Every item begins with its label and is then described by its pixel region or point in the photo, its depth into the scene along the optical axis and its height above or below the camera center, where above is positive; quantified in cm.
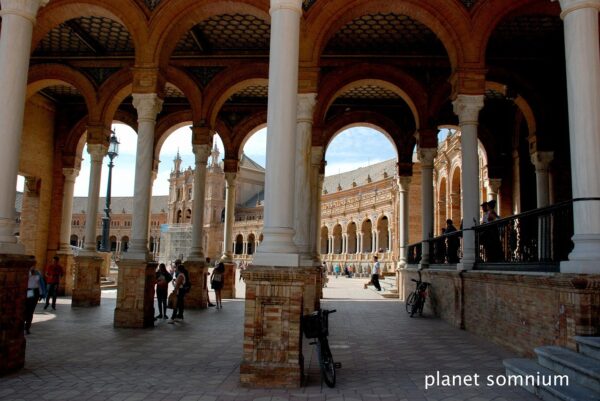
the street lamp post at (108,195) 2203 +311
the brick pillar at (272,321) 605 -70
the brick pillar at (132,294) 1061 -74
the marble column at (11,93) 684 +224
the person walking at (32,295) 916 -70
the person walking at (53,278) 1416 -59
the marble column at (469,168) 1078 +208
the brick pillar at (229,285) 1861 -88
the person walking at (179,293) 1194 -77
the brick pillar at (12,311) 646 -72
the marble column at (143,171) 1075 +187
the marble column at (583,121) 638 +194
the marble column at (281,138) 634 +160
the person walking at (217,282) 1455 -61
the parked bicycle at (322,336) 595 -89
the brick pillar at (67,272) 1820 -53
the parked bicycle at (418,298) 1331 -87
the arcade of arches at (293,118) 649 +356
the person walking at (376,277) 2331 -58
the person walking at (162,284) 1198 -58
